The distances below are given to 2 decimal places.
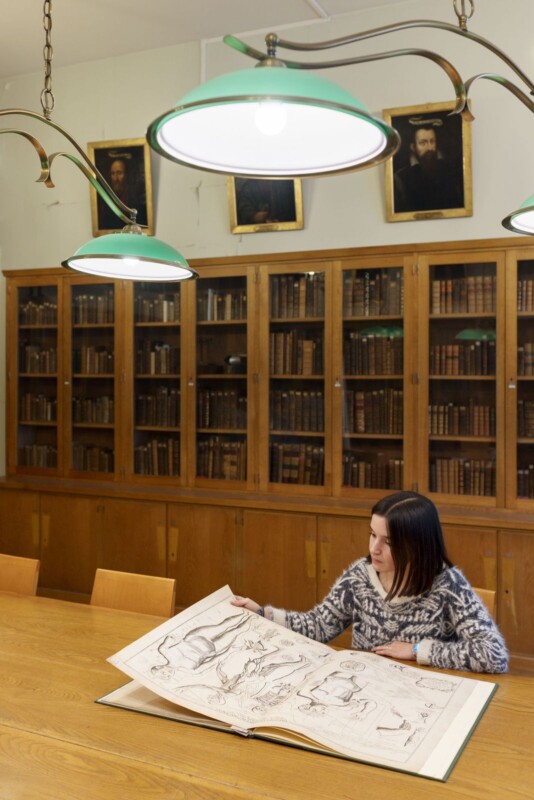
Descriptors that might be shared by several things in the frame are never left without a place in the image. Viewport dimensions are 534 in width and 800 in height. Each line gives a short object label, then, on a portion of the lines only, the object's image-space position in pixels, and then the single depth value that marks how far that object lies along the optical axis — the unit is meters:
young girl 2.02
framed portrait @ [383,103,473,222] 3.93
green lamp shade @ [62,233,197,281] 2.22
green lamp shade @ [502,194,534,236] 1.68
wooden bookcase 3.88
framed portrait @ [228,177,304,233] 4.36
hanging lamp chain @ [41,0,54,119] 2.31
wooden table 1.33
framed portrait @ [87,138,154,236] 4.72
